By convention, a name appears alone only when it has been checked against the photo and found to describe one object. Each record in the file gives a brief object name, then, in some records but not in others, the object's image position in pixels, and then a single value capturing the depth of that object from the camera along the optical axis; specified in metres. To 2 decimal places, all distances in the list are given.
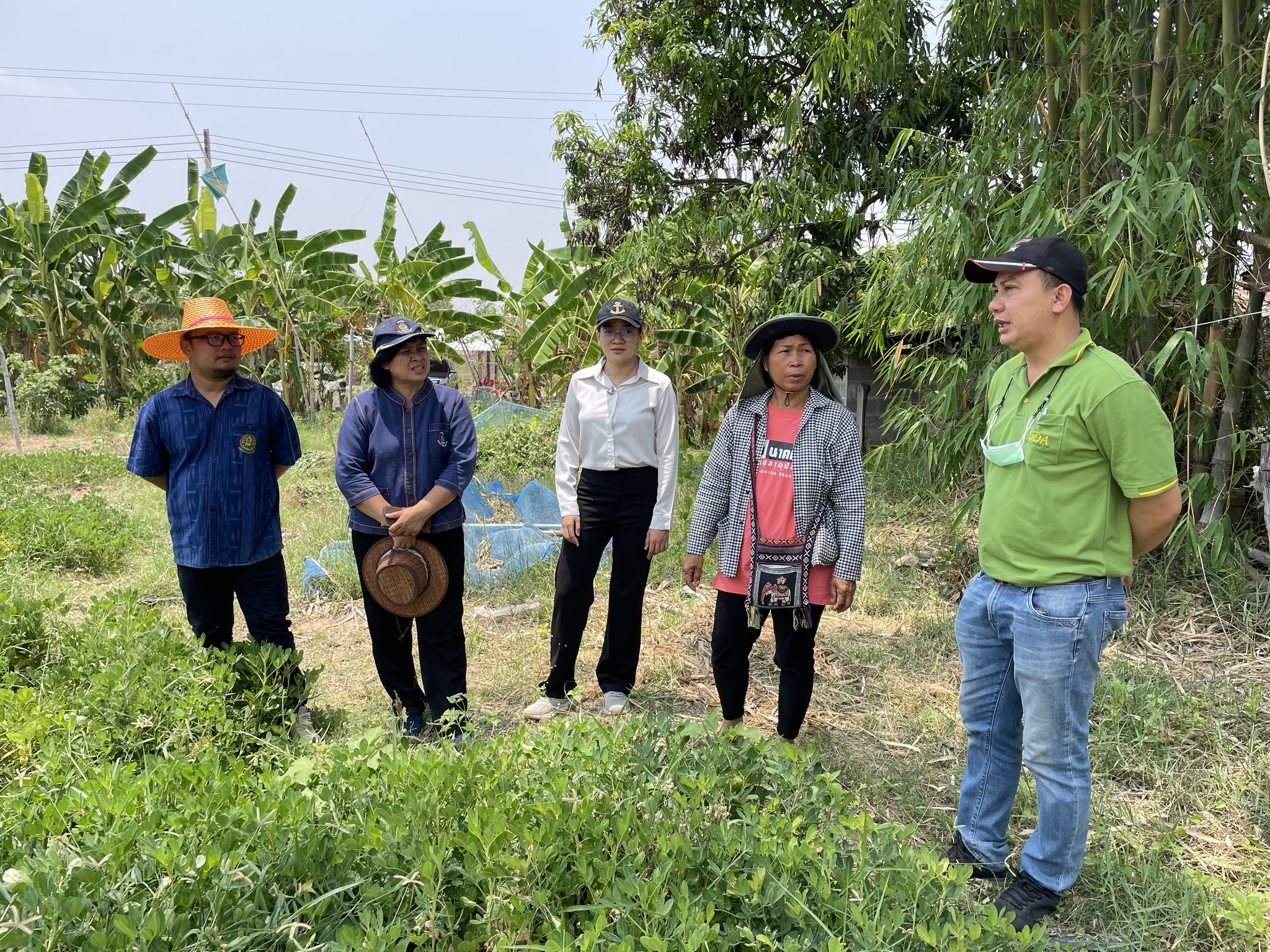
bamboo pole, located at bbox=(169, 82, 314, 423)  6.83
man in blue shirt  3.41
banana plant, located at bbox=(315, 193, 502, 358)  12.75
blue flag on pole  7.43
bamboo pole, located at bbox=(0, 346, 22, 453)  10.32
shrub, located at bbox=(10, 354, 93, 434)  13.93
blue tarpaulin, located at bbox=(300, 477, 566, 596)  5.69
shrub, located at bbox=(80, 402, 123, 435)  14.33
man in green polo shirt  2.14
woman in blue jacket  3.34
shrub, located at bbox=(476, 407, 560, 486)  8.88
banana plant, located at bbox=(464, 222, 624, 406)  10.76
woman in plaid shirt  3.10
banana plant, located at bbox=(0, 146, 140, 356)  14.65
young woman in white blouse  3.73
